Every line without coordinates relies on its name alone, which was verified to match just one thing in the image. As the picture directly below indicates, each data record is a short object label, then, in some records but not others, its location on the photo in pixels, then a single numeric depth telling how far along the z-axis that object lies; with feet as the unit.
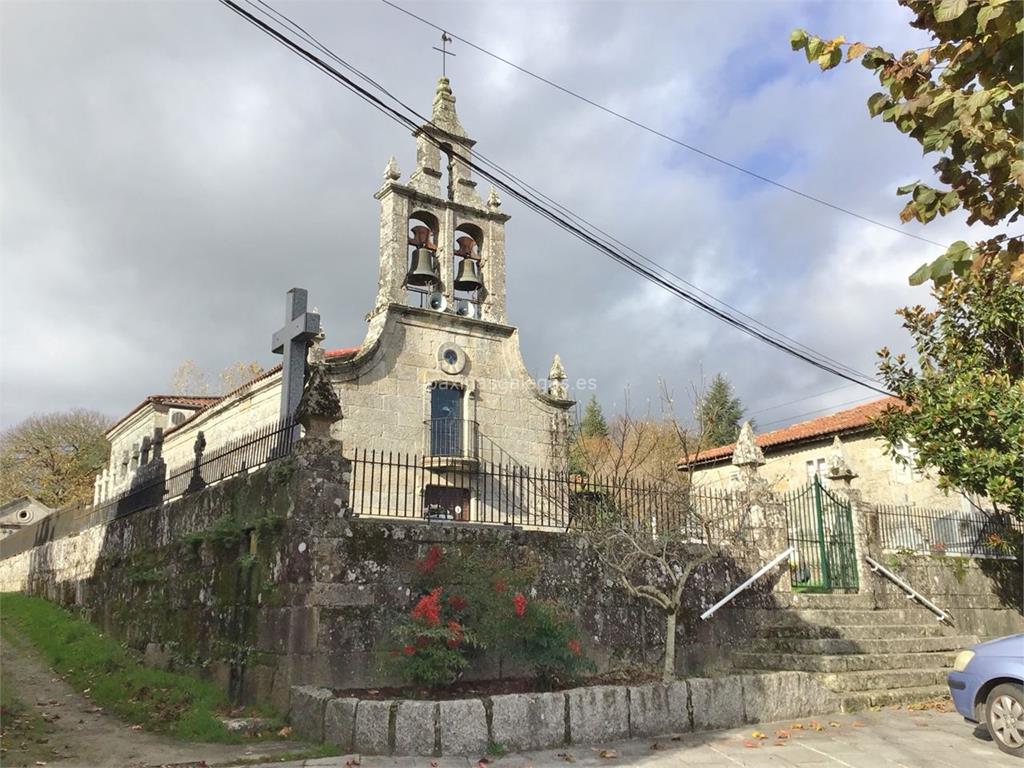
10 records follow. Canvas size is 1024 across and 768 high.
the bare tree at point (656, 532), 28.04
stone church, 60.23
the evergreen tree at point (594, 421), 169.37
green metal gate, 38.93
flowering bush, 22.84
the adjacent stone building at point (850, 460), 61.67
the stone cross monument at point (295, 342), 33.72
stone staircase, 29.94
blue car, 23.54
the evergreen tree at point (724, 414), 140.46
